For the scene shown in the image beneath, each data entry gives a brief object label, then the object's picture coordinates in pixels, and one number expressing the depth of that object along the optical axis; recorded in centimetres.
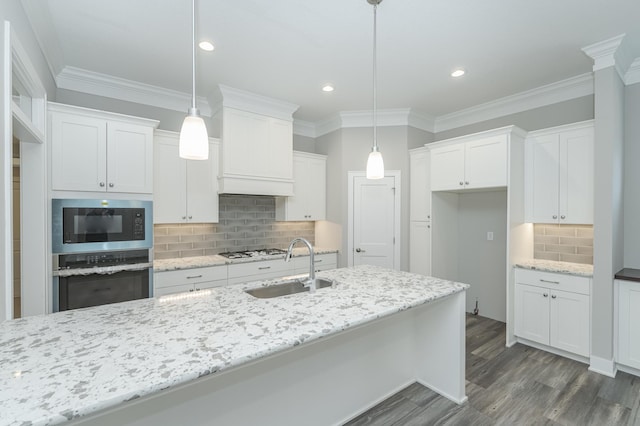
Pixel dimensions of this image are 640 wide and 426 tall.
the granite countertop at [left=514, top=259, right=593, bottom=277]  283
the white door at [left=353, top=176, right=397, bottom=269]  414
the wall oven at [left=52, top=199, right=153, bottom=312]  245
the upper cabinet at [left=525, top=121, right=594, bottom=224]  292
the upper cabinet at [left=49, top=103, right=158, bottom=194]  252
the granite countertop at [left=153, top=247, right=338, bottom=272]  302
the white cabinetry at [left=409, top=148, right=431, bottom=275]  394
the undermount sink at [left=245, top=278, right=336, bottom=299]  208
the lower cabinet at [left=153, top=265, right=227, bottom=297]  298
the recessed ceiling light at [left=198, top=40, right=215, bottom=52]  251
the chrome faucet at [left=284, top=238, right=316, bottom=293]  204
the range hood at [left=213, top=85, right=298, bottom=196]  348
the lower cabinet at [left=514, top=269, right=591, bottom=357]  281
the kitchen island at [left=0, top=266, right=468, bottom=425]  94
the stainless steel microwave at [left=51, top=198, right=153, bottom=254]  245
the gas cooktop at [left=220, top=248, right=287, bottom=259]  362
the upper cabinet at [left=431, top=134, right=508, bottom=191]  321
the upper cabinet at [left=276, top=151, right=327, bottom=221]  422
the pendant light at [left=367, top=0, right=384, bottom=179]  224
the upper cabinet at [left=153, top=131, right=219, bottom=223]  322
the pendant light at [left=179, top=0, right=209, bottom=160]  157
